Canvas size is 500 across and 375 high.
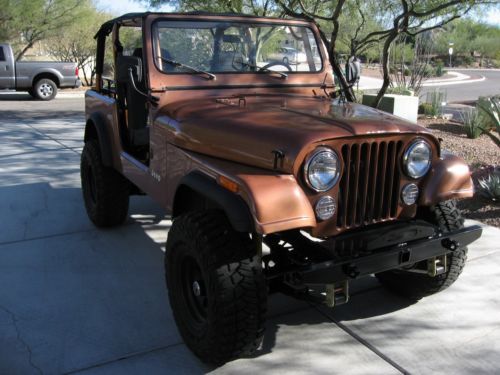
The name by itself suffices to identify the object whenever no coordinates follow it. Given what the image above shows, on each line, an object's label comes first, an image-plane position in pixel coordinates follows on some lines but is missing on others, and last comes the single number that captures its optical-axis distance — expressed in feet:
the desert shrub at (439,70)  97.91
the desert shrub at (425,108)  42.09
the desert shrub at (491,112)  22.56
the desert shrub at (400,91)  43.67
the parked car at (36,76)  52.80
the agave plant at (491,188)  18.33
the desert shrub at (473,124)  31.99
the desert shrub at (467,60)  154.73
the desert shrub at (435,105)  41.42
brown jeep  8.63
